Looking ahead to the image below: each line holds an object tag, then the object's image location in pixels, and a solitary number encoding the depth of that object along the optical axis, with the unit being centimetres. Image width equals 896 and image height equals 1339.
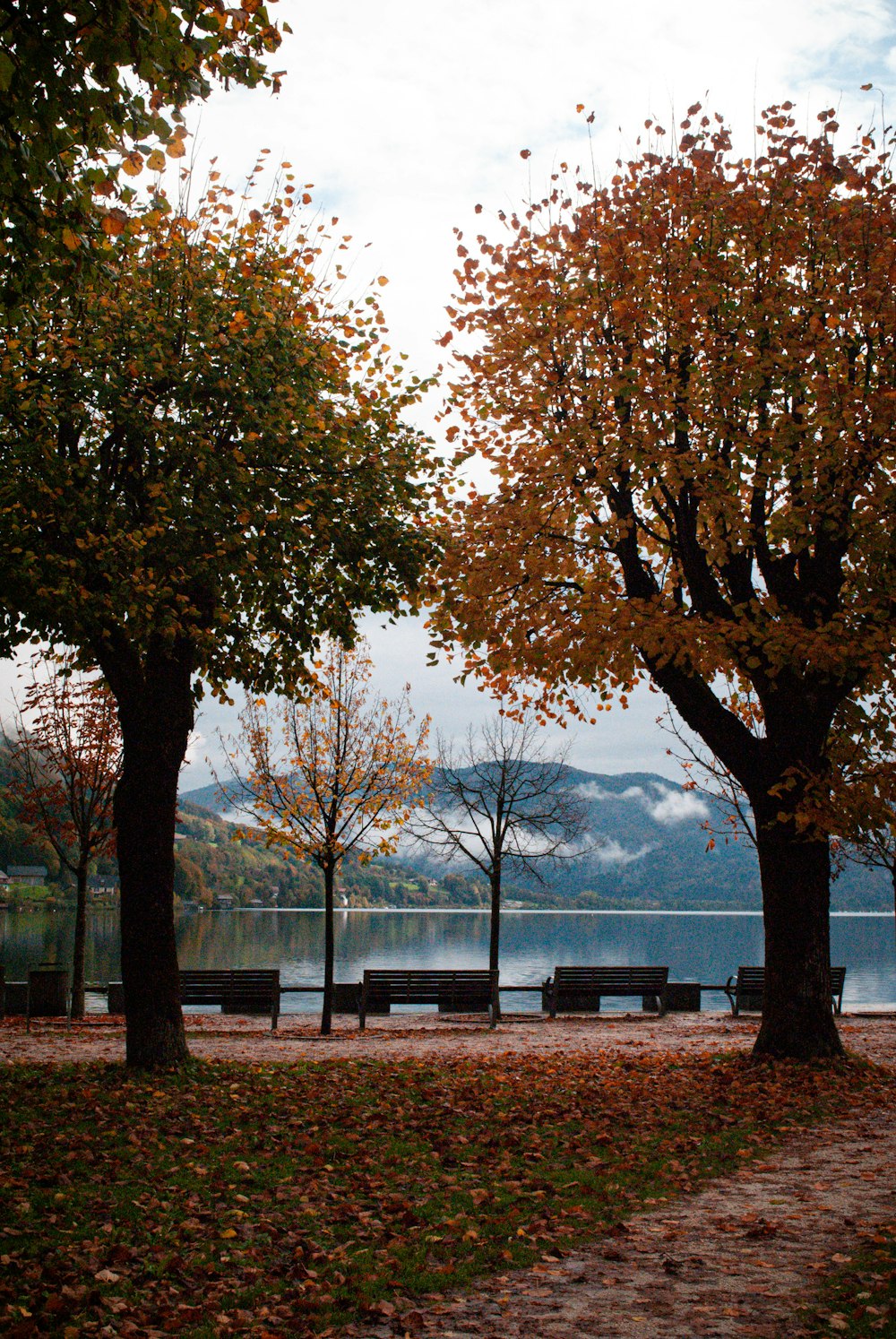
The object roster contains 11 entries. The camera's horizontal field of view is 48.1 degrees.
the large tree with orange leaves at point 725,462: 1177
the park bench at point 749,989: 2245
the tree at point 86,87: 538
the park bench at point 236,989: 2011
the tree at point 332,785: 2119
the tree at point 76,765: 2369
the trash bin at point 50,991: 2102
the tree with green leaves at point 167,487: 1148
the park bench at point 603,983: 2242
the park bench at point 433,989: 2058
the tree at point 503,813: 2570
